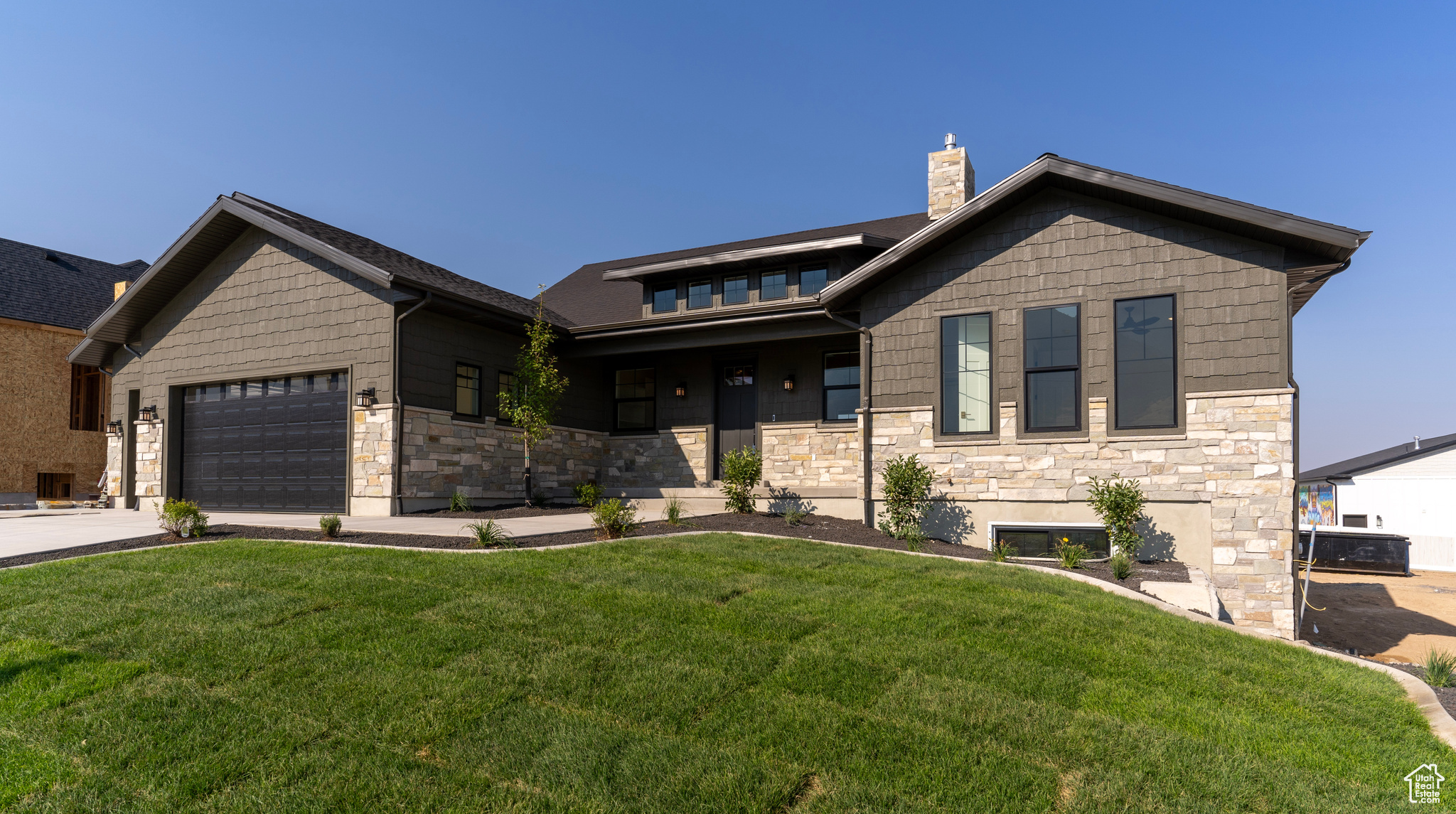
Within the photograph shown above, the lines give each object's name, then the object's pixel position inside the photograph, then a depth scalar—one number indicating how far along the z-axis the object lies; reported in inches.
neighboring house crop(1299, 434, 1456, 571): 896.3
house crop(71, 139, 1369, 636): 391.5
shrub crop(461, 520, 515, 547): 341.7
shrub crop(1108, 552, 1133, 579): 338.3
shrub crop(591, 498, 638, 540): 373.7
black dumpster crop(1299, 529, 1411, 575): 775.1
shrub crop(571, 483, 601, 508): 562.3
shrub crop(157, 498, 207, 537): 383.9
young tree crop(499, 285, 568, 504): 555.5
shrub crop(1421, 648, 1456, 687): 215.5
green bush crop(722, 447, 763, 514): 539.5
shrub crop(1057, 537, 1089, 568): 360.8
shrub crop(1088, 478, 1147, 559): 398.0
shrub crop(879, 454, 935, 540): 450.0
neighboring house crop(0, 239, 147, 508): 743.7
